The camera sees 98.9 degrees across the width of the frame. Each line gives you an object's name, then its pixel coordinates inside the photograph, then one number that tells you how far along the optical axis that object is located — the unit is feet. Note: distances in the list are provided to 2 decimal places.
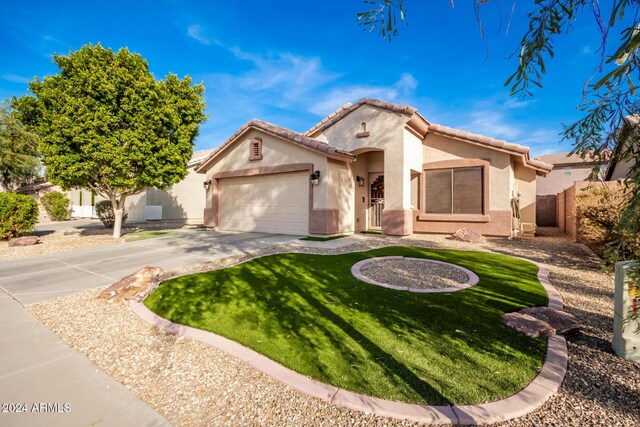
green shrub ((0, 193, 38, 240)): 36.87
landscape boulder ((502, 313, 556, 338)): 11.87
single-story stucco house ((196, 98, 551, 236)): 40.60
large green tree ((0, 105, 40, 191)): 78.84
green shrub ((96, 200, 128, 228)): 55.16
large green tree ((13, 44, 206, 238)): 34.01
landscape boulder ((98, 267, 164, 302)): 17.10
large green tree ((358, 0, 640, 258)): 6.34
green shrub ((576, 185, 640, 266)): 24.84
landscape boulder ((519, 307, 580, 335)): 12.21
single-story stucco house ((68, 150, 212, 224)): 71.82
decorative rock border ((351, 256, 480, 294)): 17.85
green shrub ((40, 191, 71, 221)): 76.74
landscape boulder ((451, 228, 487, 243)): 37.18
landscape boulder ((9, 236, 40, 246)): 36.09
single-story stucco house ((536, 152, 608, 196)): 82.84
